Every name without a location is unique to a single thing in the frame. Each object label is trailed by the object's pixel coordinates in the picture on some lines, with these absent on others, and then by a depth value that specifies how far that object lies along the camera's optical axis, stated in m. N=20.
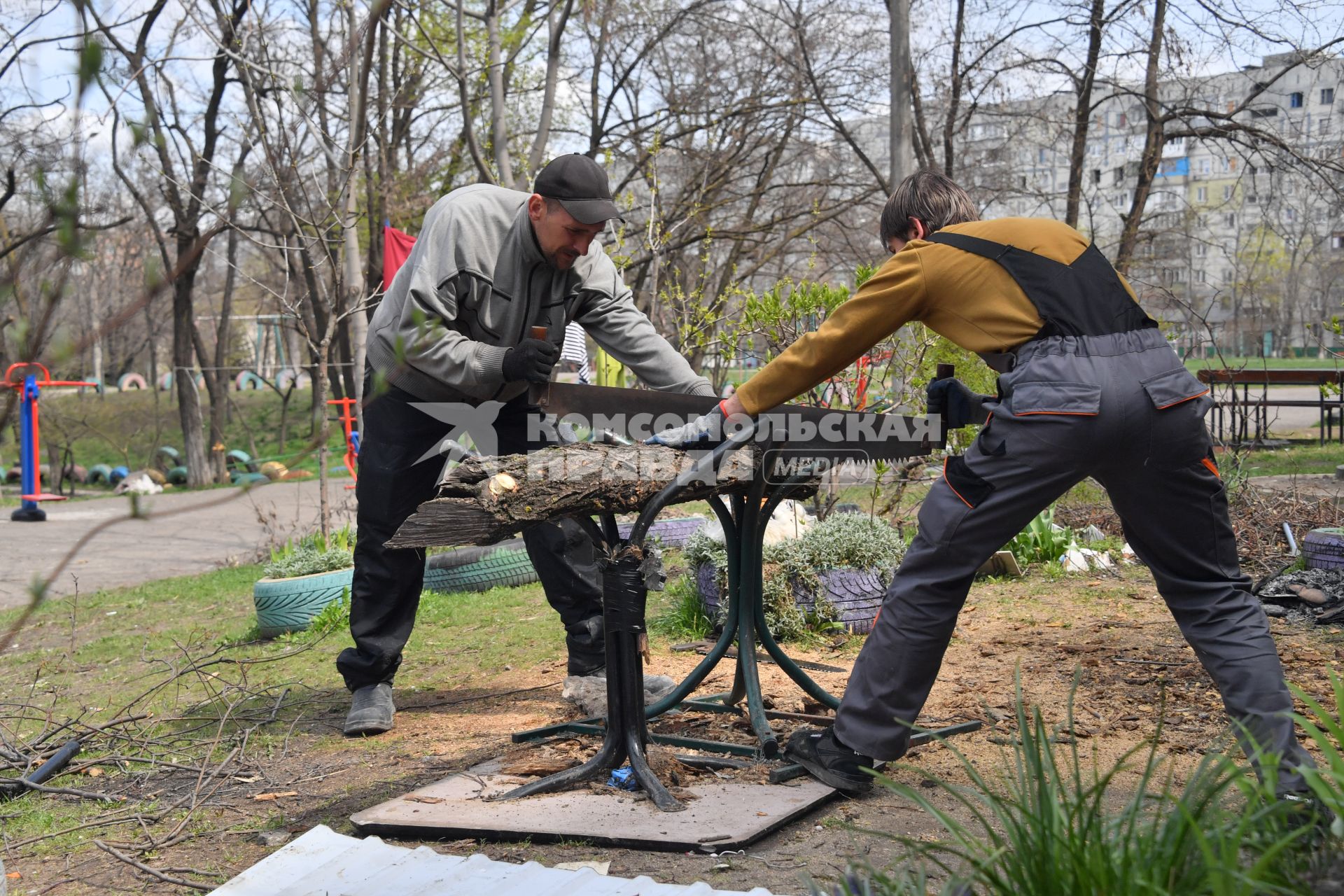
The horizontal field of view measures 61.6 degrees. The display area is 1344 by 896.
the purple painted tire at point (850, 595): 5.93
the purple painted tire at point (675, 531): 8.40
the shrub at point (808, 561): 5.85
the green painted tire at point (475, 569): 7.83
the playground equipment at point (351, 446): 12.63
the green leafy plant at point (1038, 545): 7.54
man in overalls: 3.01
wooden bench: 8.77
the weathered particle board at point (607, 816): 3.04
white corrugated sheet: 2.63
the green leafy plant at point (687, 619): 6.12
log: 2.95
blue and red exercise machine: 13.86
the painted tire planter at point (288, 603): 6.67
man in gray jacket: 3.98
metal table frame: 3.37
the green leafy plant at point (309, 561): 7.06
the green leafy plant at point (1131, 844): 1.90
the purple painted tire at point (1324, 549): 6.18
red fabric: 10.67
